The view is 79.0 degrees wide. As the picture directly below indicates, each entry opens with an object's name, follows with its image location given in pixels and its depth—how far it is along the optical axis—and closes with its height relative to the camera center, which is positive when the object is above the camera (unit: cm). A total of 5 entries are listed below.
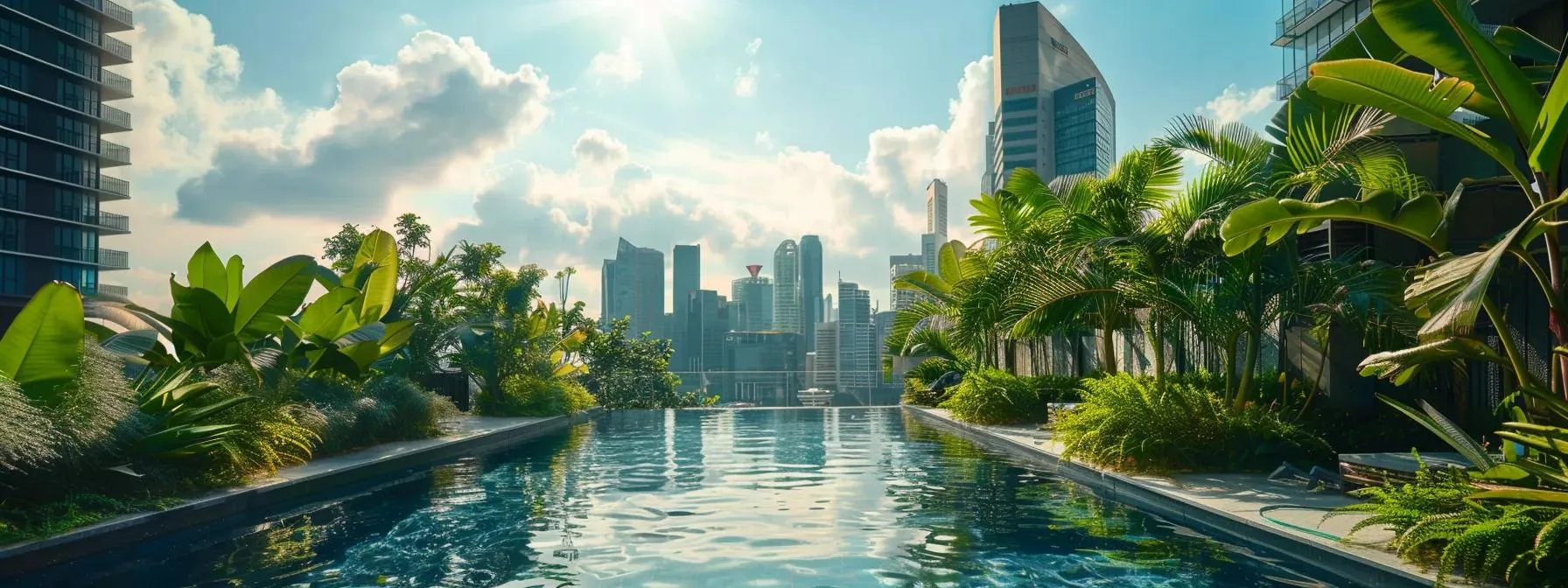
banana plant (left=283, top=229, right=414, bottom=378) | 1150 +36
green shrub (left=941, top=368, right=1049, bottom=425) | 1633 -88
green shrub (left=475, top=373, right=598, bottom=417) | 2008 -97
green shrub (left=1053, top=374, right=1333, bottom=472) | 920 -84
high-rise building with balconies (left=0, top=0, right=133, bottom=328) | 4719 +1143
